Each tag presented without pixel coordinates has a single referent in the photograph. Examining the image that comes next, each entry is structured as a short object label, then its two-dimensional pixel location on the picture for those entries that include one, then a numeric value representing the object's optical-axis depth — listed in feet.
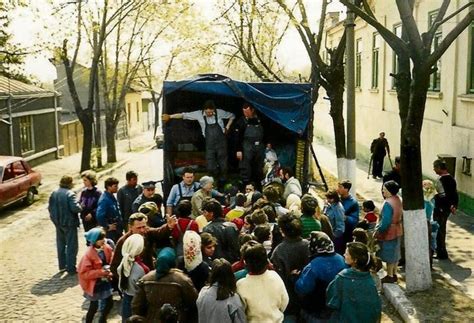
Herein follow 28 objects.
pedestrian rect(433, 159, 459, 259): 33.01
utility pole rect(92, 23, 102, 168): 77.87
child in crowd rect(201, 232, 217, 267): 20.48
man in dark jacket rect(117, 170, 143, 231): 33.01
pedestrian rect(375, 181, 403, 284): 27.99
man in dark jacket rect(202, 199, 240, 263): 22.67
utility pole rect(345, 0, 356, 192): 42.34
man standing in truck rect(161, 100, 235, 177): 36.60
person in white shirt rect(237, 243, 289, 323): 17.20
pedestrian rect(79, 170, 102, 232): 33.19
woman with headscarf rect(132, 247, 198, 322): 17.66
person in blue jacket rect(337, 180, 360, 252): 29.17
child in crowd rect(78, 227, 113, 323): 23.47
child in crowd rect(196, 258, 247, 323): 16.70
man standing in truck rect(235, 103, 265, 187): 36.91
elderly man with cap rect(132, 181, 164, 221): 30.45
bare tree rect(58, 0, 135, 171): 72.24
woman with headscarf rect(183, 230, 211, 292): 19.77
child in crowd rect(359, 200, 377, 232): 30.17
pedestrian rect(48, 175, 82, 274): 33.30
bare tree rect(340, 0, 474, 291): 27.43
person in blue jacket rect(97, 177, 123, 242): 31.01
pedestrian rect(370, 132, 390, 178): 65.82
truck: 36.29
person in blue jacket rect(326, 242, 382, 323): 17.63
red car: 53.36
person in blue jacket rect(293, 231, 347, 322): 18.56
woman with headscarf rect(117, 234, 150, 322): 21.03
